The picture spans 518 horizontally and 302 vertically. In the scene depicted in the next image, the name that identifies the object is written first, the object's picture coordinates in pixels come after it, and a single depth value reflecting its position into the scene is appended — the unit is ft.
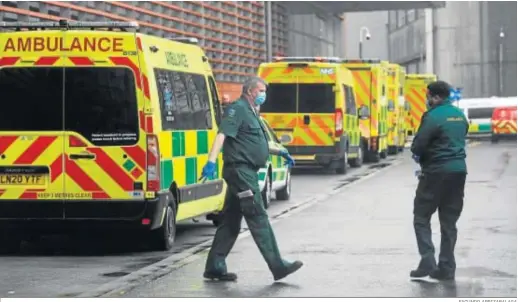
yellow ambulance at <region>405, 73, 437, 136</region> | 157.69
